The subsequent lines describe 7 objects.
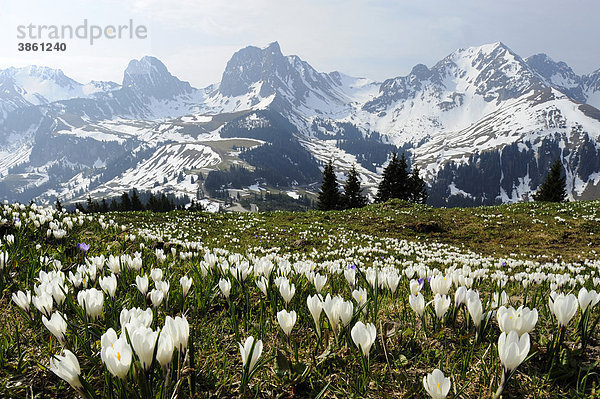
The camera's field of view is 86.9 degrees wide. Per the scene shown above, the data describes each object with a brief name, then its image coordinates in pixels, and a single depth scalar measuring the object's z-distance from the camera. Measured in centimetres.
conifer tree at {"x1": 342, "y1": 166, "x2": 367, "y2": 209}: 5815
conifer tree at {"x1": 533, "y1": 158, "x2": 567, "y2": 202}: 5406
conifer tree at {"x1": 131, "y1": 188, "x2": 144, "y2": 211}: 7588
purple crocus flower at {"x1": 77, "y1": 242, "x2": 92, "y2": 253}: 493
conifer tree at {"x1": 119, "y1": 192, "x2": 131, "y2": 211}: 7745
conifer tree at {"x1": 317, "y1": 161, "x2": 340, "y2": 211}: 5666
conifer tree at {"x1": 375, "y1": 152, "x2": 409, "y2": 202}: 5800
